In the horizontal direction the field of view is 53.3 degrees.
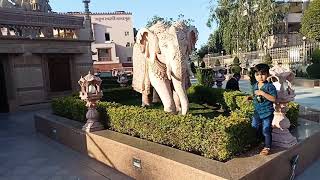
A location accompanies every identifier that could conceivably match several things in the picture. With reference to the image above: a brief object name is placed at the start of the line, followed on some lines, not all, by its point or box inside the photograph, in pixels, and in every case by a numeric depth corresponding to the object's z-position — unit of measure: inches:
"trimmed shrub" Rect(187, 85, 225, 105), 340.2
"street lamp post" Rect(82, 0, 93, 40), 722.9
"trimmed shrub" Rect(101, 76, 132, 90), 600.0
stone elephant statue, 231.1
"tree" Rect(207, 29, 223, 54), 1847.9
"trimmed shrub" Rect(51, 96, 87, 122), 298.1
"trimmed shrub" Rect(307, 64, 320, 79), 705.0
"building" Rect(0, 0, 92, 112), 529.7
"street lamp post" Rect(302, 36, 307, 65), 908.0
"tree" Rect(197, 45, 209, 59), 2073.7
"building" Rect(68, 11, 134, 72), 1571.1
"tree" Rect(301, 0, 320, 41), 916.0
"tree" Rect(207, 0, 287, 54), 1165.3
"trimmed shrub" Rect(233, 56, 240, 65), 1096.0
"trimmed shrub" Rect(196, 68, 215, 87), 557.6
